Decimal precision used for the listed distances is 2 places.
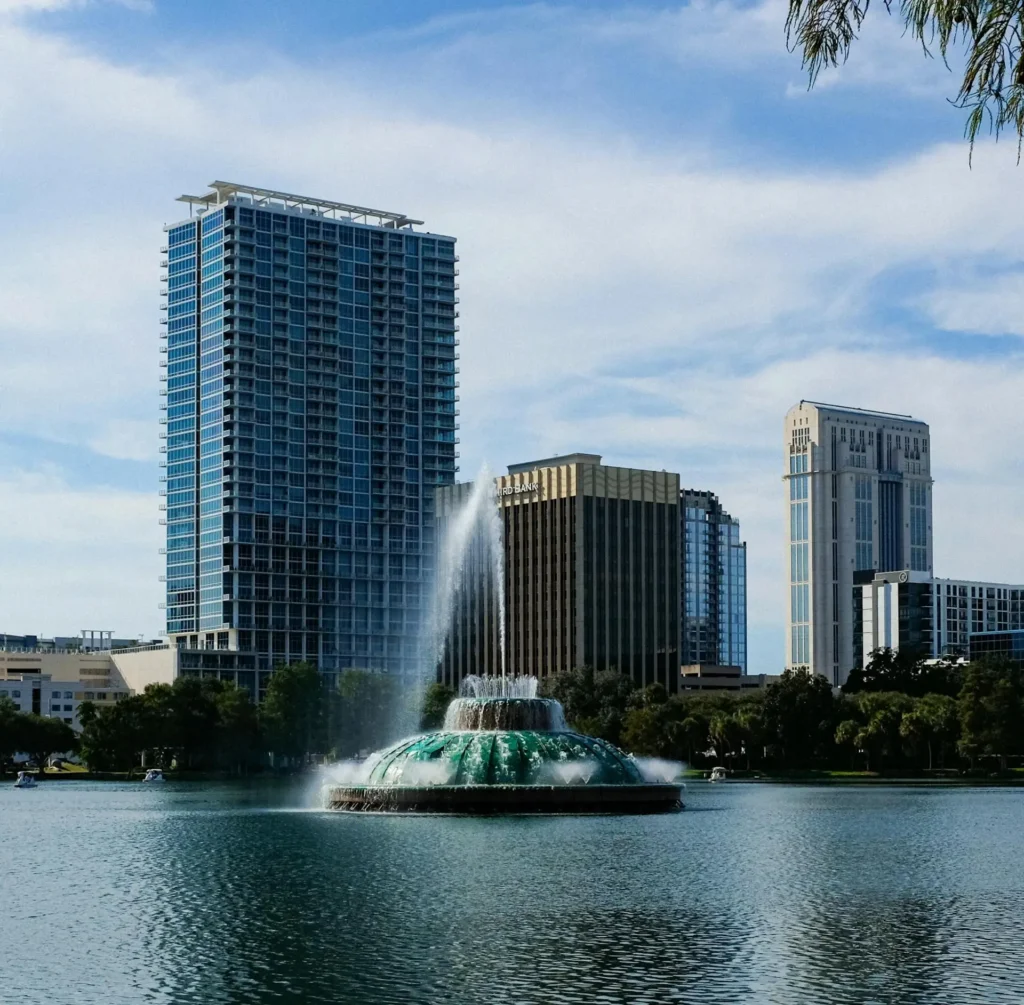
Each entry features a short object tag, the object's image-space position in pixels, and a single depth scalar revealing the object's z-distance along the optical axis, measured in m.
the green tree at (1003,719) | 160.38
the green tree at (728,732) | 183.10
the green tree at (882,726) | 168.38
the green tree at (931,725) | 165.38
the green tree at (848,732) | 171.88
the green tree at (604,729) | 197.38
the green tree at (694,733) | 186.00
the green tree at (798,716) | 180.88
